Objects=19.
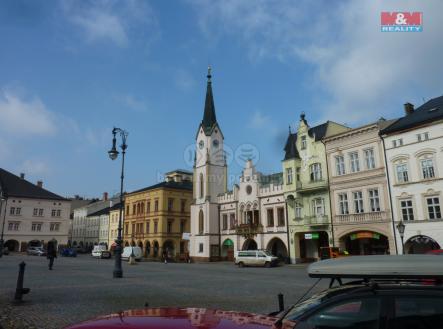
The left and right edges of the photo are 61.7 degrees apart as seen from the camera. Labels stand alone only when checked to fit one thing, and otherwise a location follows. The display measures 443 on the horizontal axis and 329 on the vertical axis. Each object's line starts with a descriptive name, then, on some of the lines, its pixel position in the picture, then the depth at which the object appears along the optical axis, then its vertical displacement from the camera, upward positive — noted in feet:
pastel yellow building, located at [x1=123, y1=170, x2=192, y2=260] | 205.05 +17.52
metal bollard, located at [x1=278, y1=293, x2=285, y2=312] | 26.40 -3.64
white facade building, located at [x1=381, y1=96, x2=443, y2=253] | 98.07 +19.51
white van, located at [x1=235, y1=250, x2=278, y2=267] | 126.32 -3.03
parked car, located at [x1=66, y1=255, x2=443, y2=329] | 12.27 -2.11
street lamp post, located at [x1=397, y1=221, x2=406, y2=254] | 85.15 +4.32
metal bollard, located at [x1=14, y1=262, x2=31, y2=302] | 38.37 -3.73
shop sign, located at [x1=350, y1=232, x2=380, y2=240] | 111.01 +3.64
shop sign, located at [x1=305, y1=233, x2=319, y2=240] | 128.67 +4.22
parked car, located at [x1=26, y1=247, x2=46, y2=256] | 204.95 +0.55
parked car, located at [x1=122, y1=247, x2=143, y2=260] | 172.89 -0.59
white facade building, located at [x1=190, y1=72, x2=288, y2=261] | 150.00 +18.23
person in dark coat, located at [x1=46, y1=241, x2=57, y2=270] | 87.16 -0.04
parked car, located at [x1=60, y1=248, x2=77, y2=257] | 207.10 -0.25
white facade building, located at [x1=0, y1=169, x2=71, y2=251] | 238.68 +24.79
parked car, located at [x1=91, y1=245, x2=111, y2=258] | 202.90 -0.97
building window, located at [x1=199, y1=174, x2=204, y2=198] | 180.77 +31.05
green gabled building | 128.47 +20.18
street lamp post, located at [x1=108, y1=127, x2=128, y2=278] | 69.41 +0.64
